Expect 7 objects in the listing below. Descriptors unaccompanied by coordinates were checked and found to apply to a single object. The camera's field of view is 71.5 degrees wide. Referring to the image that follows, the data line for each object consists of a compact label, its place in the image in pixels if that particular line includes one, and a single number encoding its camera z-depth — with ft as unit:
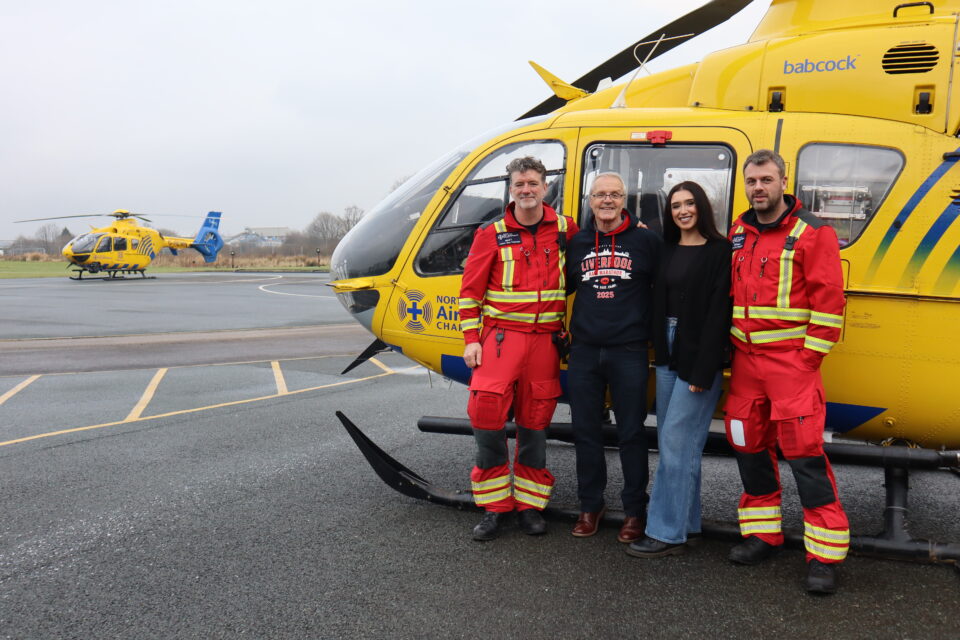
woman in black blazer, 10.54
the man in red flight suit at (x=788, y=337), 9.84
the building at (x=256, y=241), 311.27
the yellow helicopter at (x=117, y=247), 108.90
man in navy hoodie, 11.34
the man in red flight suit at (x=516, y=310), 11.82
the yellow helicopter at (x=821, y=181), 10.94
